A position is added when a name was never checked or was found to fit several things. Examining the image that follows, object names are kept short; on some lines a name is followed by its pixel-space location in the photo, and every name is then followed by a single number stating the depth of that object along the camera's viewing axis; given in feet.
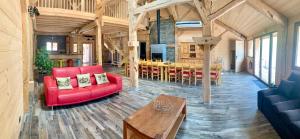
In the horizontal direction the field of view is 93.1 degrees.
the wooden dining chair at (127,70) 23.98
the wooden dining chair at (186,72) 18.24
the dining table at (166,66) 17.52
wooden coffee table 5.60
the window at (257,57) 21.07
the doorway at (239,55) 26.22
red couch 10.82
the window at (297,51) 11.26
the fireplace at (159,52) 28.28
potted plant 18.35
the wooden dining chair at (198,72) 17.74
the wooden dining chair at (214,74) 17.23
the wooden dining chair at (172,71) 19.27
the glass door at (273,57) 15.72
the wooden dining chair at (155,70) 20.70
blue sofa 6.35
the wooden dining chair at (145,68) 21.74
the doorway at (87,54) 39.54
